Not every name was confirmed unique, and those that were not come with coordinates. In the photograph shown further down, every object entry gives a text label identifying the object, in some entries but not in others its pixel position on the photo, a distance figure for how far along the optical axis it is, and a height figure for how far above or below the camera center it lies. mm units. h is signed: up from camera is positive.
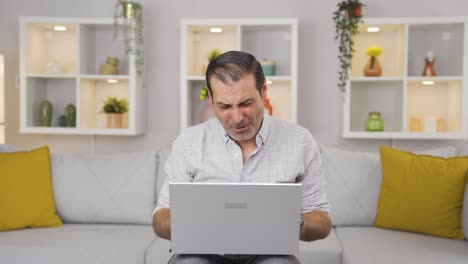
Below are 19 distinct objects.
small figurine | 3472 +264
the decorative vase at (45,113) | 3615 -58
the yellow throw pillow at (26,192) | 2801 -448
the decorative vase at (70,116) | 3607 -75
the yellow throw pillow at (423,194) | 2660 -415
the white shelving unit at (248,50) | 3605 +362
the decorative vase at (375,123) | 3482 -97
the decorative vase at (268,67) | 3545 +247
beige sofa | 2498 -596
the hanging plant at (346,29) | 3389 +472
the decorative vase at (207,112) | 3557 -41
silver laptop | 1541 -309
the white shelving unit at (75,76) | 3533 +180
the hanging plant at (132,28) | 3543 +490
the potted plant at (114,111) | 3592 -41
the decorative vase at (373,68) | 3482 +242
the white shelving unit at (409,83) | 3408 +154
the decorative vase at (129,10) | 3539 +593
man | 1803 -149
